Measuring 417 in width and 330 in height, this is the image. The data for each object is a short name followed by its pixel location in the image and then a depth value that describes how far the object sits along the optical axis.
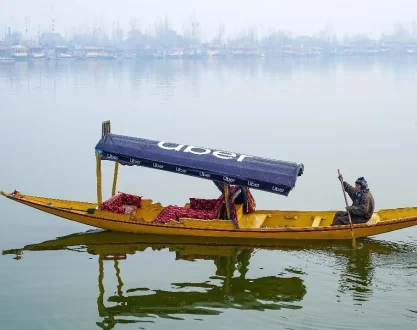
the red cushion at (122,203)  18.48
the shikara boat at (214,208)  17.14
